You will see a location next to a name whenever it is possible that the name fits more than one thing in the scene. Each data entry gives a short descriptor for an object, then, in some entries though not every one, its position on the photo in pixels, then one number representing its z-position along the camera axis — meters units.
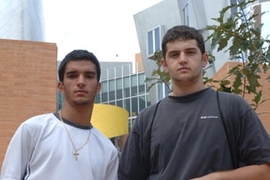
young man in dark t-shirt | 2.27
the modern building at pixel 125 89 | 31.20
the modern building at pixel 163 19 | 18.34
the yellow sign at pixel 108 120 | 7.21
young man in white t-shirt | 2.66
